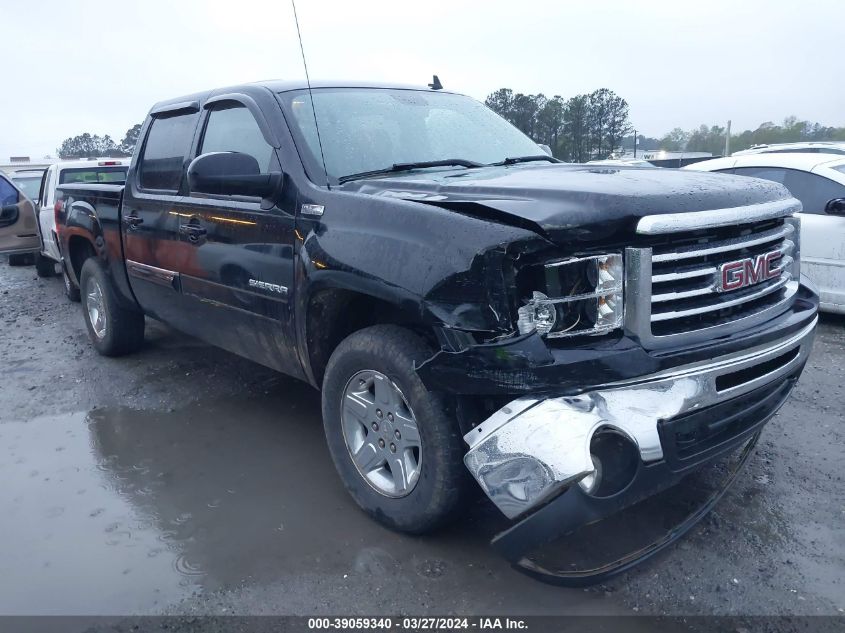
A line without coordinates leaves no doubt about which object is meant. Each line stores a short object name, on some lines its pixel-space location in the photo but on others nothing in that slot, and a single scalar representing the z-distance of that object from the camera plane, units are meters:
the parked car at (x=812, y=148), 10.75
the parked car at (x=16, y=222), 9.92
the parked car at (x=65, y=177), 9.62
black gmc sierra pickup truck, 2.36
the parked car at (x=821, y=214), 6.00
